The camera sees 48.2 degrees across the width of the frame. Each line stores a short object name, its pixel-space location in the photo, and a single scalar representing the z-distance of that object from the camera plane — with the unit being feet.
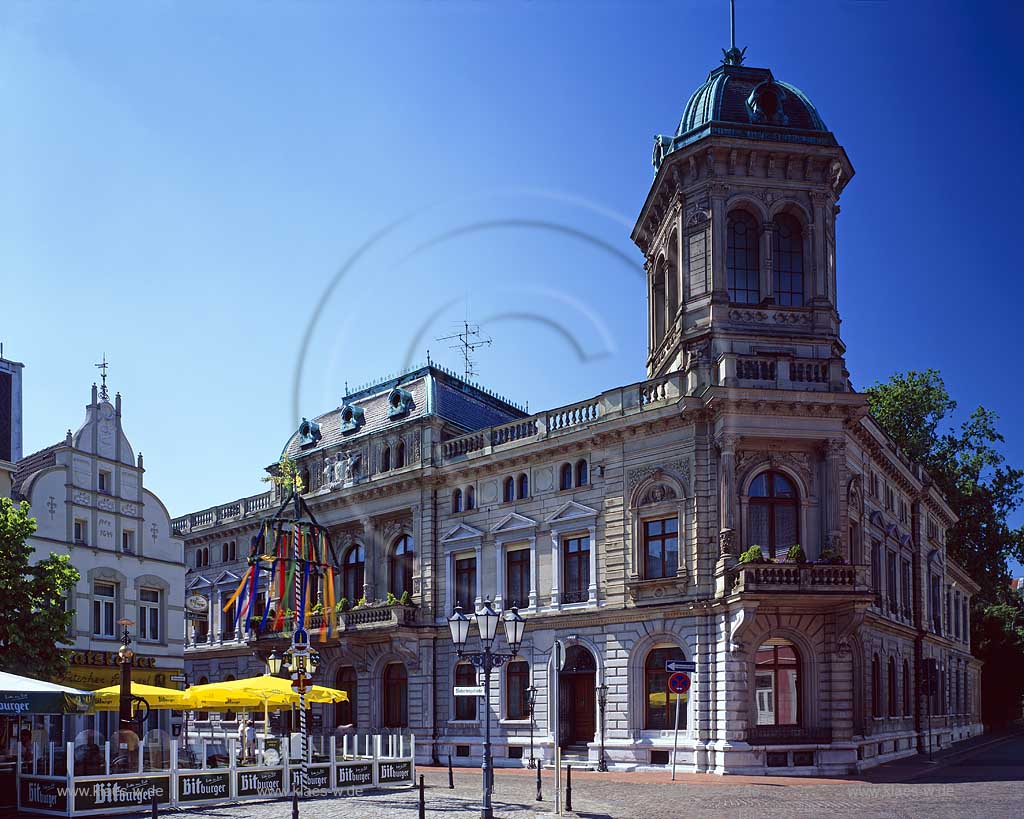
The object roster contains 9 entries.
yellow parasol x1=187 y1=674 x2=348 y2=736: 108.06
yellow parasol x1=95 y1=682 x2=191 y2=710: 110.52
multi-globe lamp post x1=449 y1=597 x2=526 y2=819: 82.78
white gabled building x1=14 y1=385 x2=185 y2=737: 156.35
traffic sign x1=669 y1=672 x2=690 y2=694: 108.47
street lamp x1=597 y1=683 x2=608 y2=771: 137.39
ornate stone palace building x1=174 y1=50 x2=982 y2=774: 125.39
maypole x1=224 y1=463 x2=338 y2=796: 76.95
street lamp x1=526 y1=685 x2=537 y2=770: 140.71
